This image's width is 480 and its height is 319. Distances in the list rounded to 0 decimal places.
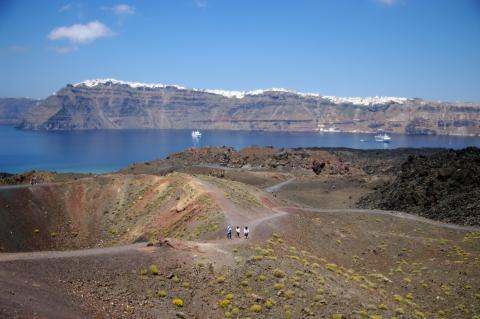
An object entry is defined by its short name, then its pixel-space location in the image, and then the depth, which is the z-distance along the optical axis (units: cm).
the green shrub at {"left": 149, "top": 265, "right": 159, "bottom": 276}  2722
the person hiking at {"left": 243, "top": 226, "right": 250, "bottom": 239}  3716
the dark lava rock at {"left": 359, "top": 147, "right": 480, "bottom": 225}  6012
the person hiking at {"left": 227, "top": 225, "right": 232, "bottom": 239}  3662
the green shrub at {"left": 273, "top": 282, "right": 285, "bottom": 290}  2761
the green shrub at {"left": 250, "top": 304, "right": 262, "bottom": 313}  2499
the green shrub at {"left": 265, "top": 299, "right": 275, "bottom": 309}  2559
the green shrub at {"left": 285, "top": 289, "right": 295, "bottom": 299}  2684
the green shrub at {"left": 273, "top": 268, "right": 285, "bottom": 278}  2923
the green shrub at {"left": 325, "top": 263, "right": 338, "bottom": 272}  3453
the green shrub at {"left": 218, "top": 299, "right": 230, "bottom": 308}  2519
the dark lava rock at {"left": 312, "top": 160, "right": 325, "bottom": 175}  11681
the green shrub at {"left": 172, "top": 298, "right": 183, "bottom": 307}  2453
